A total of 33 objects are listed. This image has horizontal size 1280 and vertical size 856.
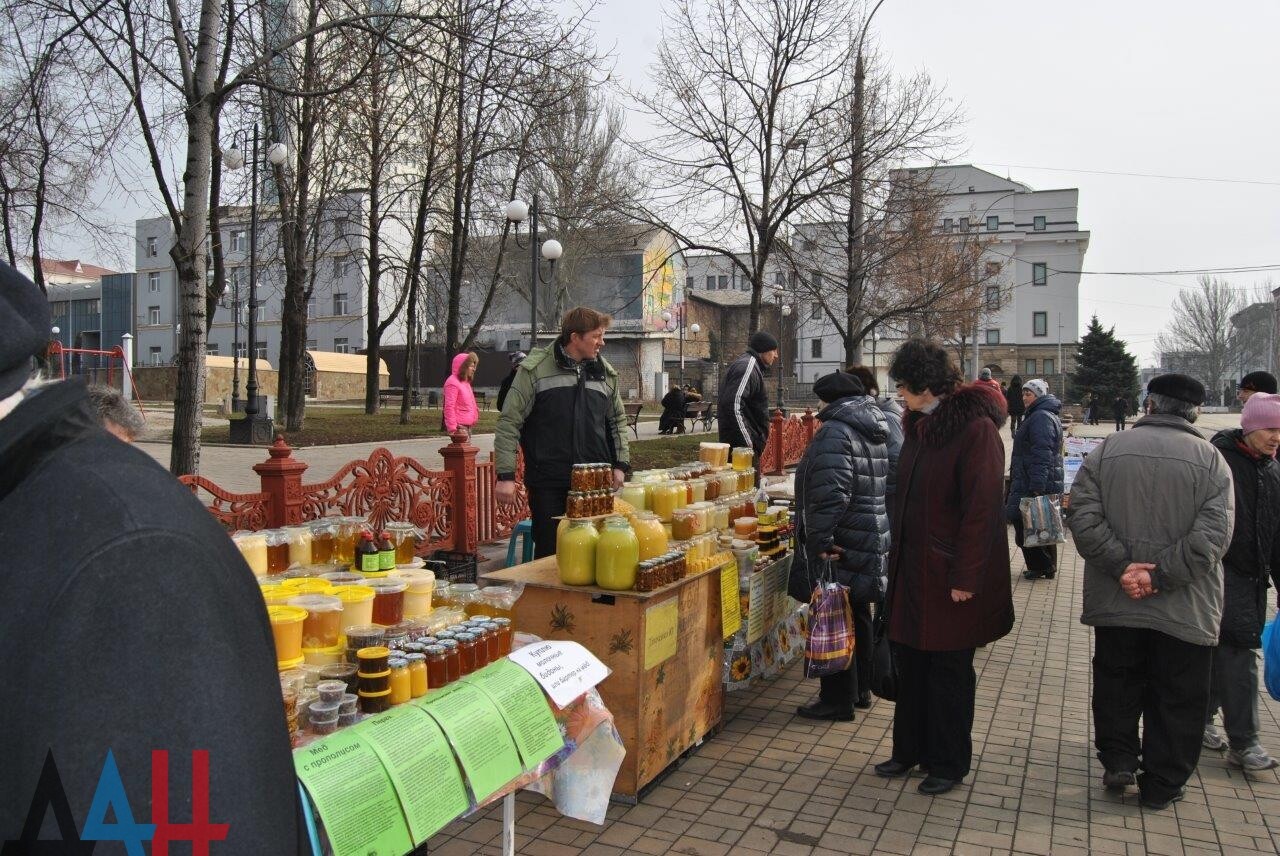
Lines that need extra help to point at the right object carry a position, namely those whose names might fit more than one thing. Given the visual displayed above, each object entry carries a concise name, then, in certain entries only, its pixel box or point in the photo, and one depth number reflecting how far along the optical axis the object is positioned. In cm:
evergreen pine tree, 4612
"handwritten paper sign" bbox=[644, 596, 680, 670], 427
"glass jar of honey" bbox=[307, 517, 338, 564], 400
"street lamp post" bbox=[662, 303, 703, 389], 5035
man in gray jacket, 439
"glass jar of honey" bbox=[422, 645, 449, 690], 292
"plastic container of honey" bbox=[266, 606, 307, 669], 281
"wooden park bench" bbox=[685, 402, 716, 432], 2729
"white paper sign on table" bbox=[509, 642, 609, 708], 306
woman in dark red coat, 449
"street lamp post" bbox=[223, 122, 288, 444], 1716
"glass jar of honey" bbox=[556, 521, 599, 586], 433
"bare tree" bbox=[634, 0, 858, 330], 1717
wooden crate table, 426
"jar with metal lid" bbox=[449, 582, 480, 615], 360
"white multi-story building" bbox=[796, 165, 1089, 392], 6888
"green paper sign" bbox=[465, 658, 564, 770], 284
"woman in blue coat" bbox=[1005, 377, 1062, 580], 870
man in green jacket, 581
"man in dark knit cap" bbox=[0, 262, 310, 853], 97
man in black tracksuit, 840
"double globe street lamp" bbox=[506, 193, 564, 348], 1856
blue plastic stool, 755
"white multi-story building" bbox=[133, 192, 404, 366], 6072
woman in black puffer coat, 526
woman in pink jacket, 1162
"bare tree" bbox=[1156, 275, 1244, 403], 7138
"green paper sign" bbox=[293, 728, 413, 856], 216
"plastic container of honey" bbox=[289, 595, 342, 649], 303
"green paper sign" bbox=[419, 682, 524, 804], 262
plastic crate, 586
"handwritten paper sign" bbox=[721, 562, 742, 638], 515
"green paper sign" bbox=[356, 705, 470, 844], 238
